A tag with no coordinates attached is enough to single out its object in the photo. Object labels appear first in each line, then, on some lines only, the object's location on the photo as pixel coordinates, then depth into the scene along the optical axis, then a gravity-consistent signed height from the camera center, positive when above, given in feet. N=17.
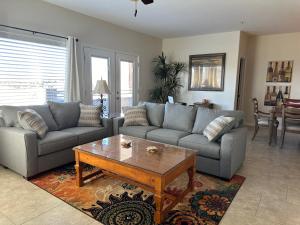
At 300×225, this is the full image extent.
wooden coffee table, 6.30 -2.55
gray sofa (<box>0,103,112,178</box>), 8.75 -2.56
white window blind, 11.33 +0.63
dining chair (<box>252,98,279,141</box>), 14.91 -2.53
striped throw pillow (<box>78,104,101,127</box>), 12.16 -1.91
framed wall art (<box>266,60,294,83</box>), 18.66 +1.21
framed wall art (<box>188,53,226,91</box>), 19.15 +1.14
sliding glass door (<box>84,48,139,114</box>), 15.61 +0.66
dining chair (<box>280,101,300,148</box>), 12.89 -2.24
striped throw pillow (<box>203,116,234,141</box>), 9.43 -1.92
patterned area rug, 6.56 -4.08
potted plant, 20.99 +0.69
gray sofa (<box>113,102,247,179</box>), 9.02 -2.53
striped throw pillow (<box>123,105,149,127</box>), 12.56 -1.97
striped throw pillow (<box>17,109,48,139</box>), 9.29 -1.73
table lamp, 13.28 -0.29
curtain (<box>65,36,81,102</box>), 13.71 +0.59
